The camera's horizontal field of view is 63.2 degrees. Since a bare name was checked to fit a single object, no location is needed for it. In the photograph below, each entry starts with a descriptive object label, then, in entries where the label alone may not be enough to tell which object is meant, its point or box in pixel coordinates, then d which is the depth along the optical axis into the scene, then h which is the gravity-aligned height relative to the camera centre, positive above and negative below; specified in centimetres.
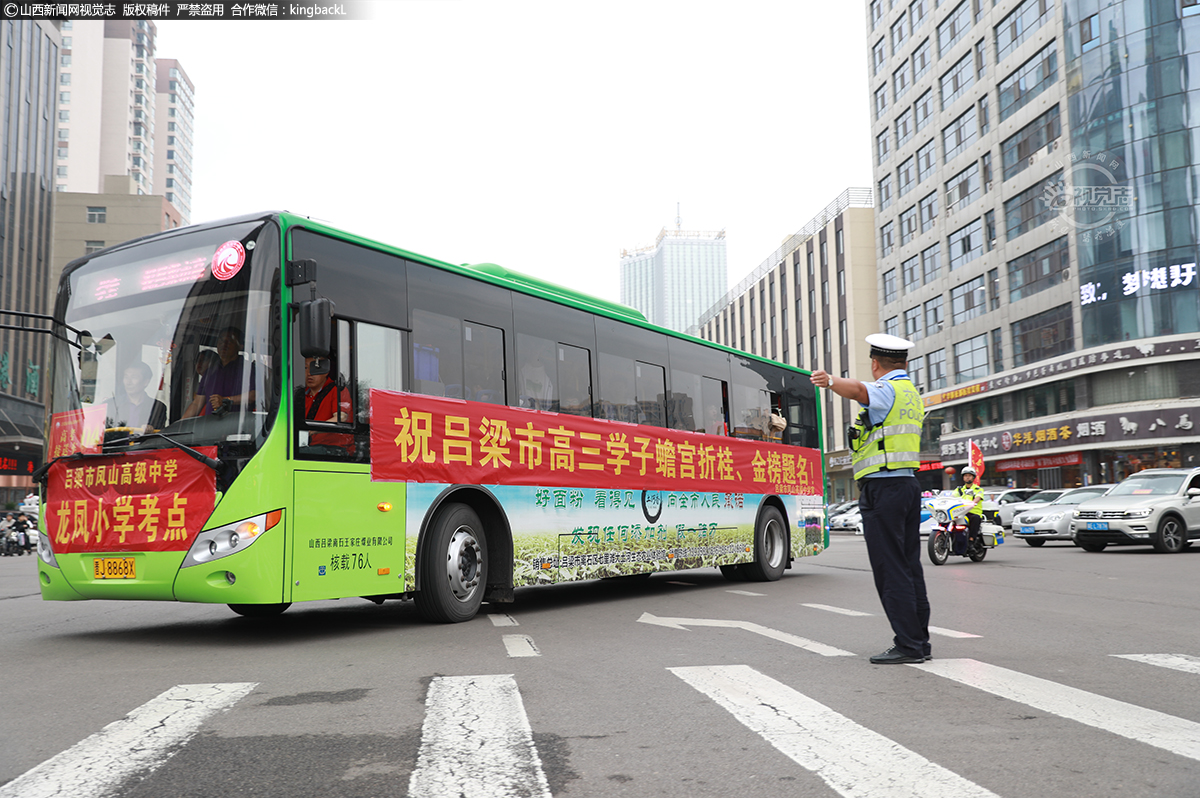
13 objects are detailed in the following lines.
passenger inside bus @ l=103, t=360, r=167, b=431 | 731 +69
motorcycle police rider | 1752 -58
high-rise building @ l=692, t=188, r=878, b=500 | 6159 +1259
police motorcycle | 1748 -92
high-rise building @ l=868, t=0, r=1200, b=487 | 3684 +1078
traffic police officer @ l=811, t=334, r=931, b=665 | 607 -11
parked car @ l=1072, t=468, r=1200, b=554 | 1958 -79
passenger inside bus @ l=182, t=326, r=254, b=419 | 707 +81
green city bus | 702 +53
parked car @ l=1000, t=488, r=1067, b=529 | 2695 -82
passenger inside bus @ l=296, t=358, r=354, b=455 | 731 +70
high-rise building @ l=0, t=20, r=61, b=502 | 5022 +1565
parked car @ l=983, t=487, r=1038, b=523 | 3284 -55
